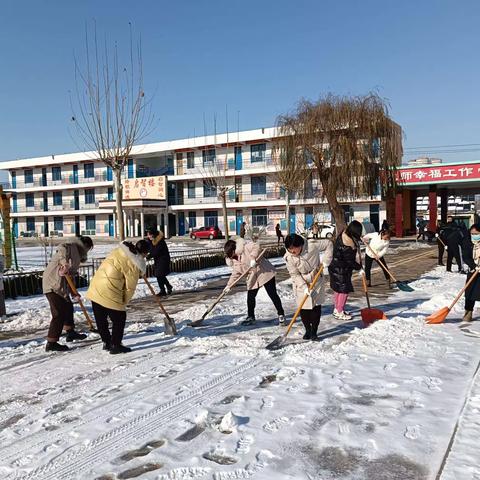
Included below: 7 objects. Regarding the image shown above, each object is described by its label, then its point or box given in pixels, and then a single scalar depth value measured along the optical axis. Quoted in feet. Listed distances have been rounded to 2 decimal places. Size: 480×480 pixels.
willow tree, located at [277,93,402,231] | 68.08
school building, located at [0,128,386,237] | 129.18
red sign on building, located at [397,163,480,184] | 97.81
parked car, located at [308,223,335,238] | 102.75
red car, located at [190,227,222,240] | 127.75
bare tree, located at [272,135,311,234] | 70.69
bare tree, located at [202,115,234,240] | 133.74
